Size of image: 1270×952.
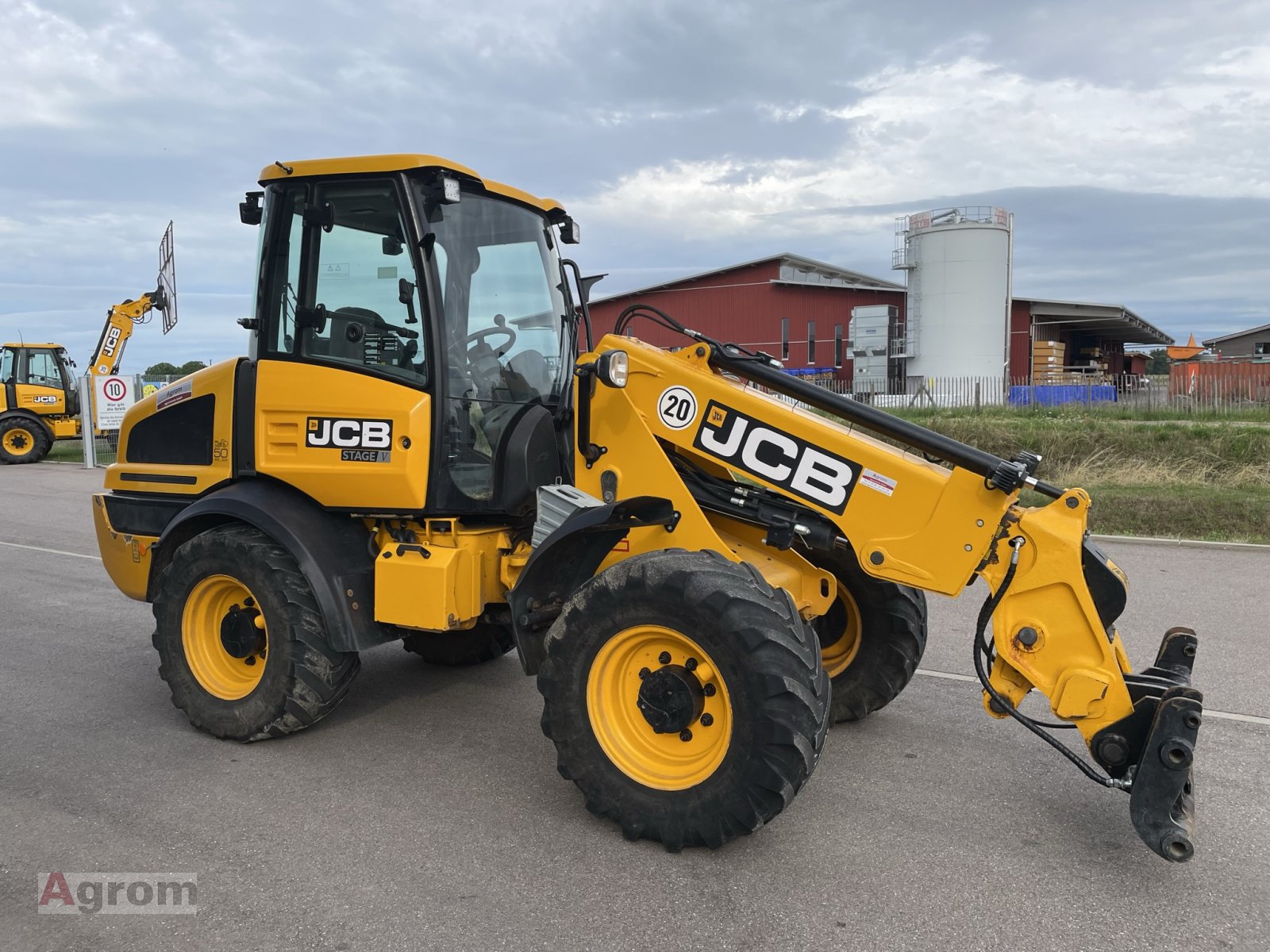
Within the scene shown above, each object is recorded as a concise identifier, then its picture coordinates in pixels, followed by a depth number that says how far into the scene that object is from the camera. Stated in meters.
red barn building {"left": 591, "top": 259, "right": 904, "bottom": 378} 41.06
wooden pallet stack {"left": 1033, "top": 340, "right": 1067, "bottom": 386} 37.69
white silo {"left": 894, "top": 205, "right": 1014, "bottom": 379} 35.16
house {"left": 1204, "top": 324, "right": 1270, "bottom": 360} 55.69
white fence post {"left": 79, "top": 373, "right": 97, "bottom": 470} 21.08
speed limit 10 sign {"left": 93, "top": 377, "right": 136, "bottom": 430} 21.22
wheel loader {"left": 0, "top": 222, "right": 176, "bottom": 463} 22.86
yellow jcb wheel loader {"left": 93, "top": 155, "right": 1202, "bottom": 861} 3.55
